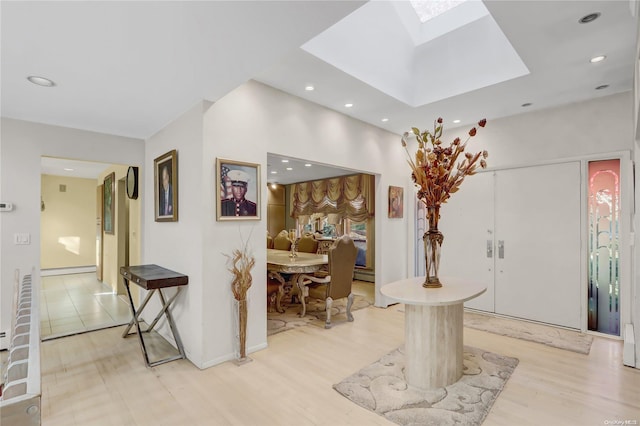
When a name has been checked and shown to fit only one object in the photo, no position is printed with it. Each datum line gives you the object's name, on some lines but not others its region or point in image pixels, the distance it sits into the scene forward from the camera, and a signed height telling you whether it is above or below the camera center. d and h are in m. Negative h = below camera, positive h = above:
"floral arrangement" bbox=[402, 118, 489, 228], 2.65 +0.34
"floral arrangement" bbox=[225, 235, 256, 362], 3.02 -0.73
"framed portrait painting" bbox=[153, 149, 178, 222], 3.27 +0.30
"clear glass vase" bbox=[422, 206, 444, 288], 2.77 -0.30
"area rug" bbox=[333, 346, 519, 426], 2.17 -1.40
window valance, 7.03 +0.40
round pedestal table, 2.49 -1.03
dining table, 4.14 -0.70
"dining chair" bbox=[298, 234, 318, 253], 5.72 -0.59
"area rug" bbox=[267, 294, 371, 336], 4.07 -1.46
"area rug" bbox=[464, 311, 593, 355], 3.48 -1.47
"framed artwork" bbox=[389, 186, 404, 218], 5.11 +0.19
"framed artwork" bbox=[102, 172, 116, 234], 5.91 +0.23
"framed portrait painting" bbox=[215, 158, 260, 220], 3.00 +0.23
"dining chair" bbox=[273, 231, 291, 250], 6.07 -0.58
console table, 2.87 -0.64
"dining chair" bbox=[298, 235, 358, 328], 4.03 -0.84
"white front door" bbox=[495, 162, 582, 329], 3.95 -0.41
